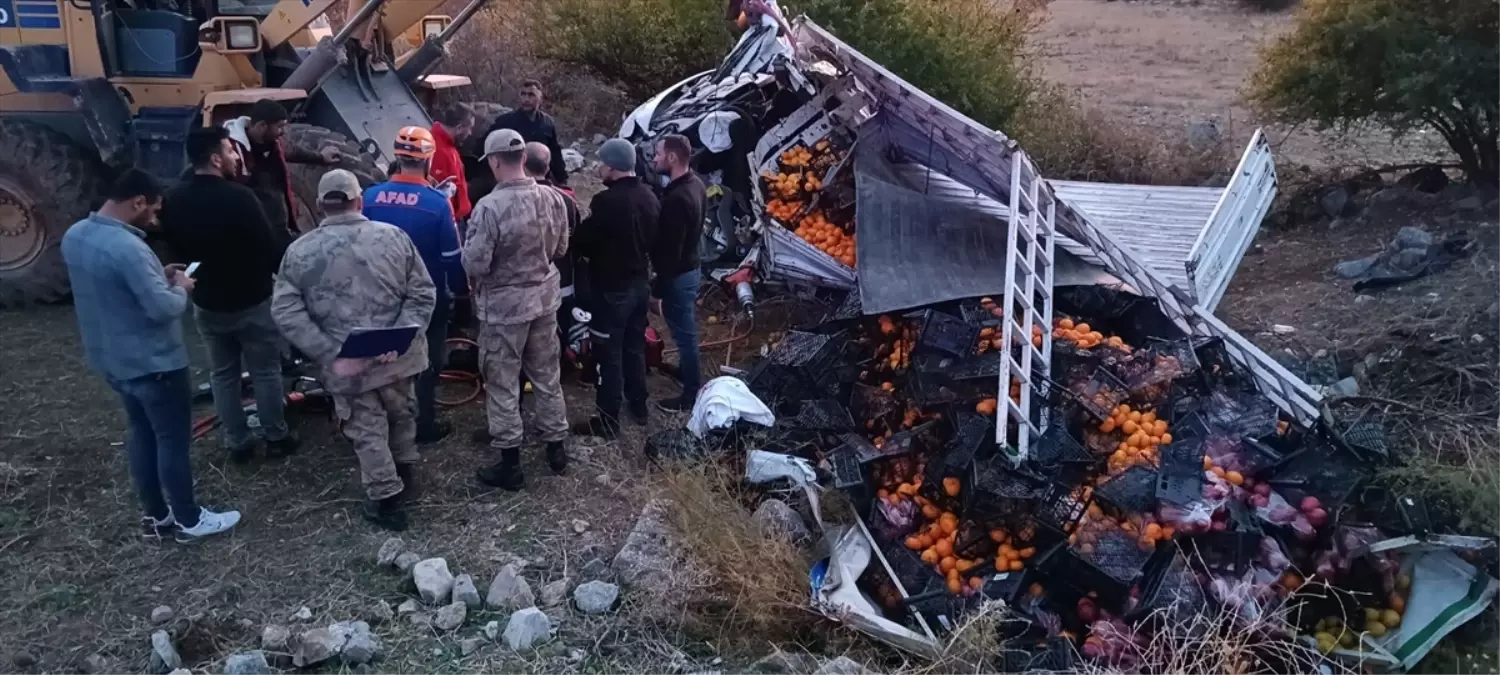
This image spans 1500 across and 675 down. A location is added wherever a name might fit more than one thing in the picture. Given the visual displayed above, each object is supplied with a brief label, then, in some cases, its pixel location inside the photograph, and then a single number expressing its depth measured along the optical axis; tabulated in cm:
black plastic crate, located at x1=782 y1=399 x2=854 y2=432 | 580
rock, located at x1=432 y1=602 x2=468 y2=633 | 445
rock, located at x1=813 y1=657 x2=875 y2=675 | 414
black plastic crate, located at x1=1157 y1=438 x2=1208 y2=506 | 474
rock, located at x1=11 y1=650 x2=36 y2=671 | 420
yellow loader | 775
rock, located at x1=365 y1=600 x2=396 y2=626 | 451
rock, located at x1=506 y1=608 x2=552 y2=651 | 433
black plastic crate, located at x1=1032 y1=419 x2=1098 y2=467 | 504
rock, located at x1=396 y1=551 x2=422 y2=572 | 484
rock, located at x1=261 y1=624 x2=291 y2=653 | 427
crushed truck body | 454
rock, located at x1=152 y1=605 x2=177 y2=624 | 446
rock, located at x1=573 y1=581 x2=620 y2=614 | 459
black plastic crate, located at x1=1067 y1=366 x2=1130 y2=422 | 533
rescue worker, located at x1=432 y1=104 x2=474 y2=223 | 684
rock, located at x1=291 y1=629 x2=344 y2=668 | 418
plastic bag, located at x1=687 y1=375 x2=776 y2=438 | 576
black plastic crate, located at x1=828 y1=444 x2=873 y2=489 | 521
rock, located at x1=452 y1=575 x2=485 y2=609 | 460
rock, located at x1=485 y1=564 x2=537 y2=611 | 461
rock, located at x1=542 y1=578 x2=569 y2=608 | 465
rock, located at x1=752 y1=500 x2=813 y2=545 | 505
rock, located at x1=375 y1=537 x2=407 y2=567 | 487
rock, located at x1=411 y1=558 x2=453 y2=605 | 462
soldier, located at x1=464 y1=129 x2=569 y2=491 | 519
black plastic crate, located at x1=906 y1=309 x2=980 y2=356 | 577
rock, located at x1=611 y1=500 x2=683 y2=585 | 475
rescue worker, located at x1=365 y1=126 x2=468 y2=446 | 531
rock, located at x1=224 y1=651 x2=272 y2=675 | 408
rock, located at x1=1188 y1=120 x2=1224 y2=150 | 1133
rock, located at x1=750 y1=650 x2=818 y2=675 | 426
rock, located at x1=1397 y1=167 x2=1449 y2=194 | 977
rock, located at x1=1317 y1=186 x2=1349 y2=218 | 987
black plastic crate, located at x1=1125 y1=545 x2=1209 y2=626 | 441
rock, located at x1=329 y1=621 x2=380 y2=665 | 424
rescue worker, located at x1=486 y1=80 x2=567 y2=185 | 756
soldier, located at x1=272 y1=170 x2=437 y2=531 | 472
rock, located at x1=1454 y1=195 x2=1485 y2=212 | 902
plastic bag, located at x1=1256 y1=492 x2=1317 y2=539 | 478
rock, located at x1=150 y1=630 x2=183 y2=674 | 417
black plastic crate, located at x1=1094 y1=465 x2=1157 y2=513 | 475
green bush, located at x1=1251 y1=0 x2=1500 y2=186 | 885
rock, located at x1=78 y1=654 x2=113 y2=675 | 417
